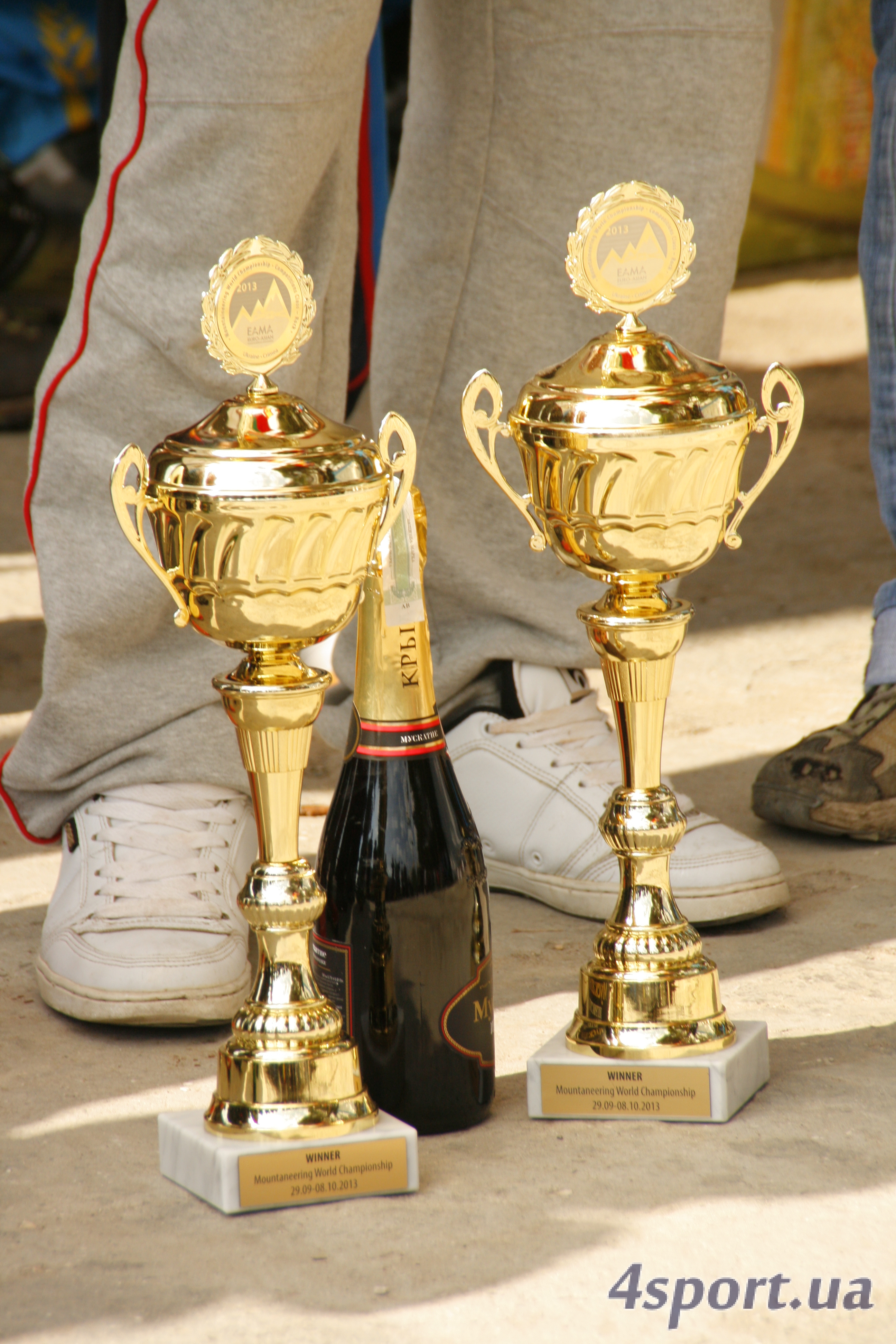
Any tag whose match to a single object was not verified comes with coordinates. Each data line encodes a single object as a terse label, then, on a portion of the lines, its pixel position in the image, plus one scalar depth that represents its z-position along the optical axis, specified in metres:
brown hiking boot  4.42
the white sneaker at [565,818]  4.26
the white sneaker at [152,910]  4.12
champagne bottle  3.95
